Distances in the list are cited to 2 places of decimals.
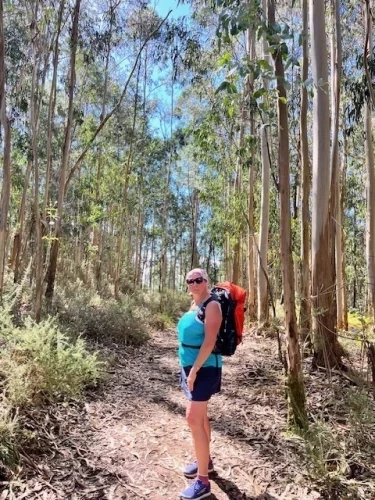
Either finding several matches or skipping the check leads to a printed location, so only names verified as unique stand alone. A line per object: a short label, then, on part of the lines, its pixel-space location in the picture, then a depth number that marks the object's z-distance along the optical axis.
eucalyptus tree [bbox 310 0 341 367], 5.64
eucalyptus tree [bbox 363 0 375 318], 10.77
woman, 2.90
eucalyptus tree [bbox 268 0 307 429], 3.71
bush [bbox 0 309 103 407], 3.98
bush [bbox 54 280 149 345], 8.22
